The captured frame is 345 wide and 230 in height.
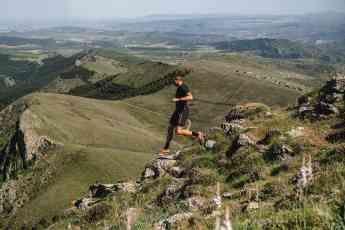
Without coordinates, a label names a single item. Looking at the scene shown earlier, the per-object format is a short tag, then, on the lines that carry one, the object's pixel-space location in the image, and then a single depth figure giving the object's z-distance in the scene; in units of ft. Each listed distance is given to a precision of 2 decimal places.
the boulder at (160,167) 102.94
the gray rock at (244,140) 89.15
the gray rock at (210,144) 103.13
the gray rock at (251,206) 43.91
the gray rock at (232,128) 106.22
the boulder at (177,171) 94.71
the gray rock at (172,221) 42.18
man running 70.44
